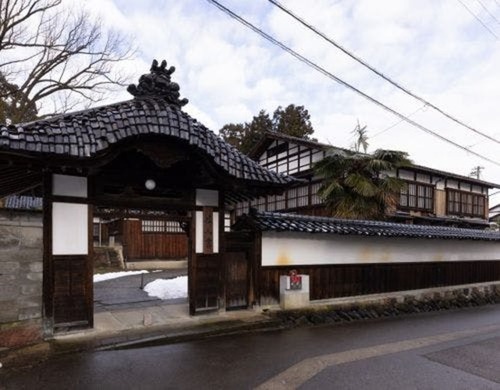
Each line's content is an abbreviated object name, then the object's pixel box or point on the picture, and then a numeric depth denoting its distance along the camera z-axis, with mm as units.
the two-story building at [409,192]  26484
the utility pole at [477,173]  63856
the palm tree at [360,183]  16703
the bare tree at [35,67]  20781
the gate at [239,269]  11305
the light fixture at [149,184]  9777
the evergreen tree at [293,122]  37934
